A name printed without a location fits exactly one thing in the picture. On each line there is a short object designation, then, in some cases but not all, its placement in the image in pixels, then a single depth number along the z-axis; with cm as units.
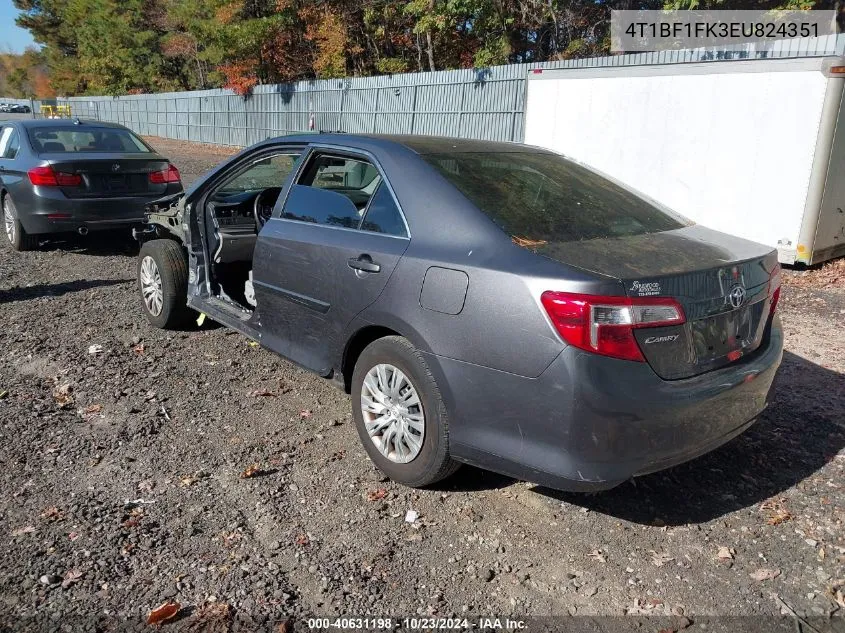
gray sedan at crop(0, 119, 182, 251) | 790
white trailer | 784
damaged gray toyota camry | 275
